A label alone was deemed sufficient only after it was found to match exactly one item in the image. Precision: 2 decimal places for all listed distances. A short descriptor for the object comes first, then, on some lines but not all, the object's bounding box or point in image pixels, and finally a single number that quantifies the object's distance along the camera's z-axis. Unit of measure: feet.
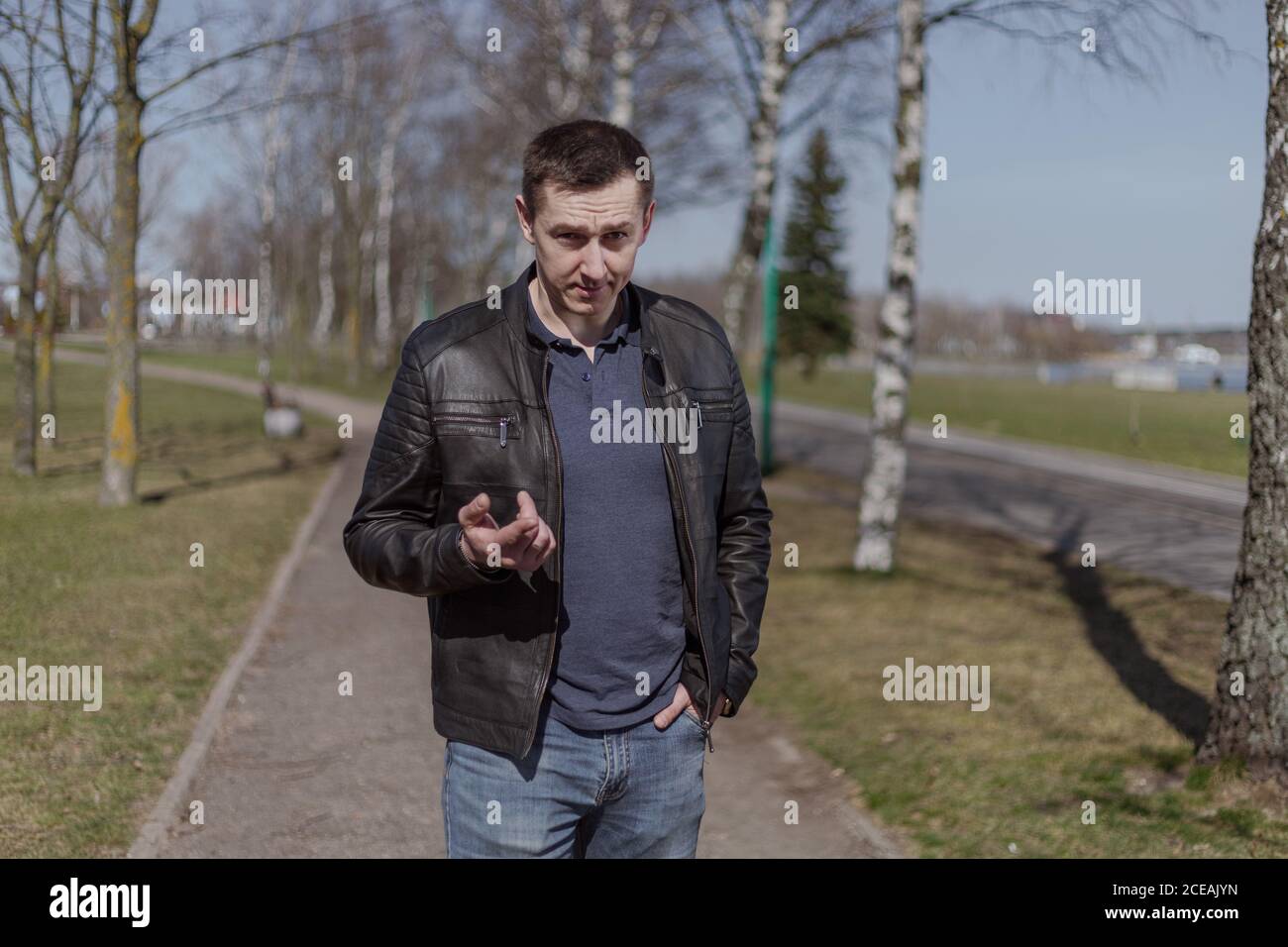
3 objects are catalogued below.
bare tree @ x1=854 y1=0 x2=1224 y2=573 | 32.55
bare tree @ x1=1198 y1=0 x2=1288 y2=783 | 16.48
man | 7.53
